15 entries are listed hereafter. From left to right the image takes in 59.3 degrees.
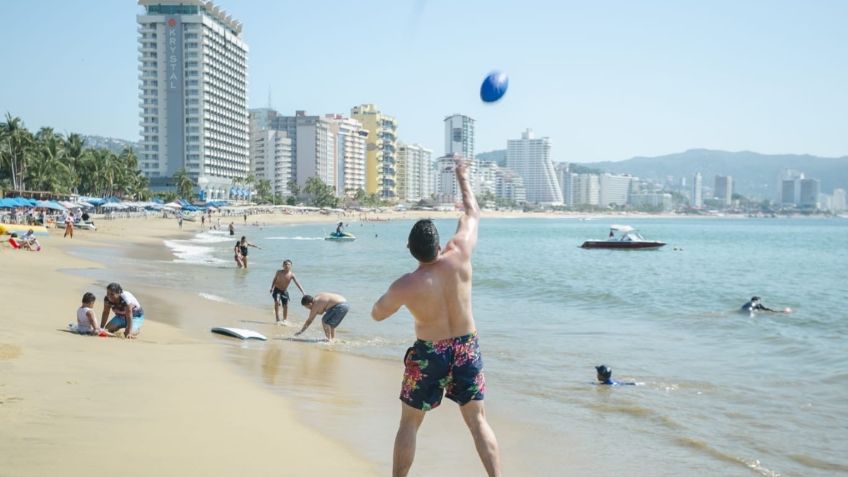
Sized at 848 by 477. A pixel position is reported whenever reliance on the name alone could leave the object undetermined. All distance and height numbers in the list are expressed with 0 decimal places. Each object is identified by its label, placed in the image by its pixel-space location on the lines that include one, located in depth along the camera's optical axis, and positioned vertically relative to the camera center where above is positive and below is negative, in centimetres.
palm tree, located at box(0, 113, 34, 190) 6925 +484
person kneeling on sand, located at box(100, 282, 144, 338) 1059 -160
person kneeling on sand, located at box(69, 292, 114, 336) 1028 -173
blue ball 508 +78
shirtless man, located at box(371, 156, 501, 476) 442 -82
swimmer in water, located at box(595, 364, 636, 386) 992 -231
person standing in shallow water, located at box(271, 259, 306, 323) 1492 -178
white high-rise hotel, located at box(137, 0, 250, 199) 12644 +1837
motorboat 5409 -295
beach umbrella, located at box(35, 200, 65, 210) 4997 -57
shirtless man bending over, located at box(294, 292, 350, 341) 1273 -191
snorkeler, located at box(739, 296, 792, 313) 1972 -273
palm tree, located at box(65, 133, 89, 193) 8756 +535
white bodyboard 1226 -224
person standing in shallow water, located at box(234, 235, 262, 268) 2823 -194
